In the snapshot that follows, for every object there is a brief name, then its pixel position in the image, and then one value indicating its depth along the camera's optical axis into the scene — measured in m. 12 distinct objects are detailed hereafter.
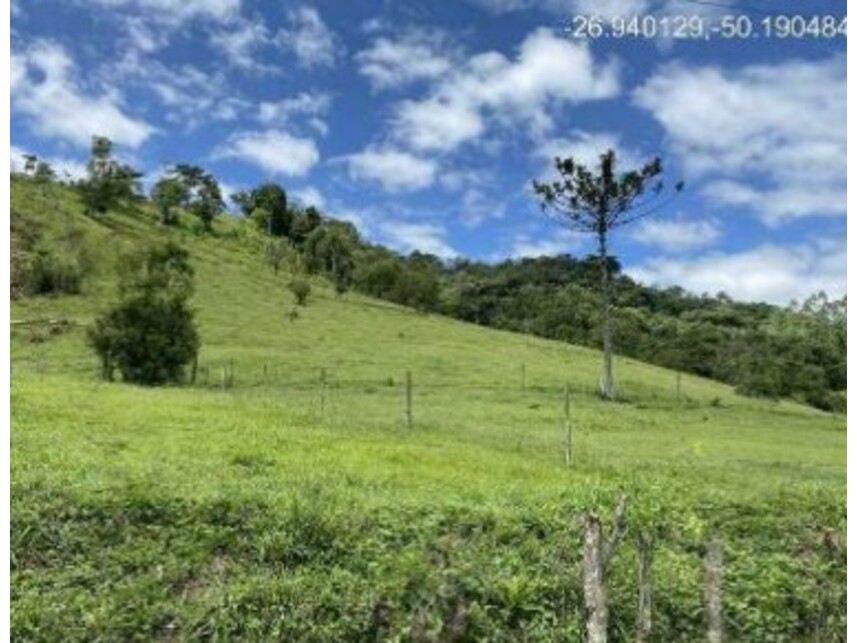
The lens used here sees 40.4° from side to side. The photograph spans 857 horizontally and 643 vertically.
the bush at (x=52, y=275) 58.78
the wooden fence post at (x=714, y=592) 8.05
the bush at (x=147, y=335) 37.56
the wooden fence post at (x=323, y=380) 38.20
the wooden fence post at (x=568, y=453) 19.39
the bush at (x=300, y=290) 64.19
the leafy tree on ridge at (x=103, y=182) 79.19
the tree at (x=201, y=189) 87.85
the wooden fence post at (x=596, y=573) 7.57
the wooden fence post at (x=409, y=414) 25.14
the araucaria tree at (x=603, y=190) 41.12
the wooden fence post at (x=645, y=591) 8.30
